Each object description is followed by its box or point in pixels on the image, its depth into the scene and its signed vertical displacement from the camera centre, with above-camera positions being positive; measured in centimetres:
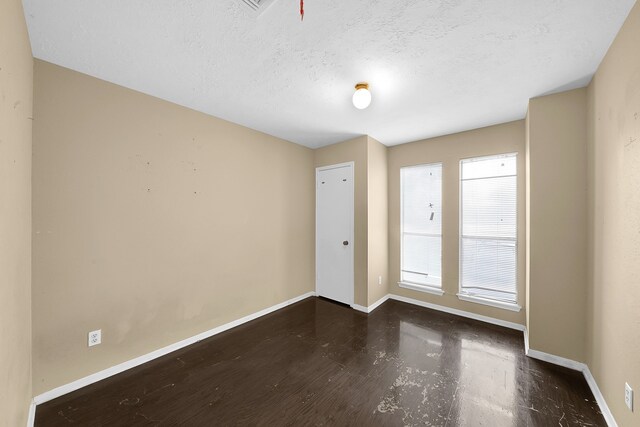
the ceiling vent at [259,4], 133 +116
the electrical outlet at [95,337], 198 -102
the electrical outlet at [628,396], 137 -105
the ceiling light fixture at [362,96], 208 +101
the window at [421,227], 354 -22
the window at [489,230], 297 -22
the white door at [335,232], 367 -30
